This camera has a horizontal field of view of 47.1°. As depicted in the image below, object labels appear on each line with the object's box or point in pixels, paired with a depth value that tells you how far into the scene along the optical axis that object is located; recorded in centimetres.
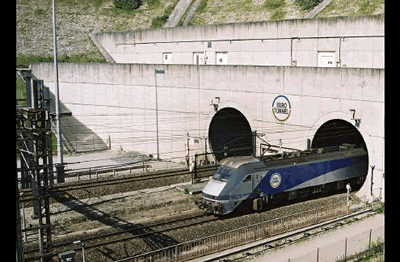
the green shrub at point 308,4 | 5906
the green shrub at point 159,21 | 6769
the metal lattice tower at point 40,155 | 1648
